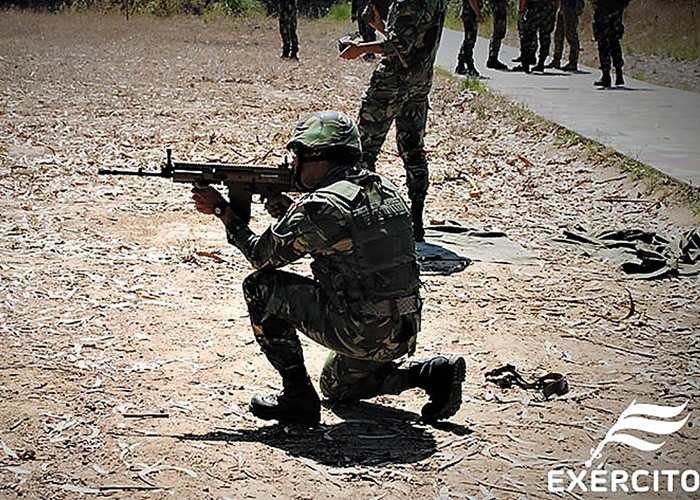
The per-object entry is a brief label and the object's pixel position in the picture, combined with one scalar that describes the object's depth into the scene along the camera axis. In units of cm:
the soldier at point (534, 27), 1767
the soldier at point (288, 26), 2162
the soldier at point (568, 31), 1825
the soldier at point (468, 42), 1720
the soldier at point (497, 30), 1834
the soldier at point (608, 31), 1526
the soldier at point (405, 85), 688
